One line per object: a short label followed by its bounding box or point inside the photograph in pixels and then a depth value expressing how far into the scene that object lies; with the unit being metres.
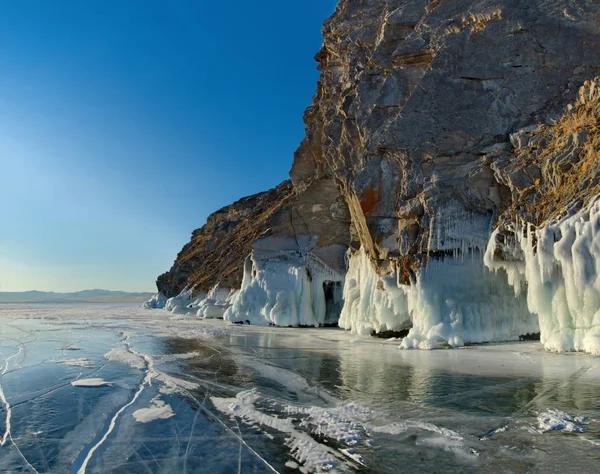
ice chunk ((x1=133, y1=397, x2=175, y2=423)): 7.88
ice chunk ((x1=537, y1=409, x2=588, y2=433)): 6.52
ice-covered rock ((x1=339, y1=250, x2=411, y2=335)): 21.50
